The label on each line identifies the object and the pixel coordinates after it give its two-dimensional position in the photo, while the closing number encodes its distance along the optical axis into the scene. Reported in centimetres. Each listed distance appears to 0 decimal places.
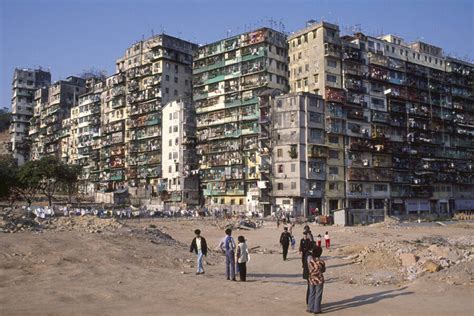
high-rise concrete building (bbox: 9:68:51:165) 15275
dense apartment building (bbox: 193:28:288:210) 8806
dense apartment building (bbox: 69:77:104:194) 12288
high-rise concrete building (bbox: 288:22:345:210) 8400
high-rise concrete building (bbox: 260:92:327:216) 7994
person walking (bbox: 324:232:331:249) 3300
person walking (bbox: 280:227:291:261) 2549
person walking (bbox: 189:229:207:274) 1945
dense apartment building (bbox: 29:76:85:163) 13700
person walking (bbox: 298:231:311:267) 1932
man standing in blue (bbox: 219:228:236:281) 1817
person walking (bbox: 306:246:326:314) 1303
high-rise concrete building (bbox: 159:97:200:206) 9581
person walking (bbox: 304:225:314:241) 2068
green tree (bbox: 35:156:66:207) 7705
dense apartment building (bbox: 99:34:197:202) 10350
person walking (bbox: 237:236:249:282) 1809
